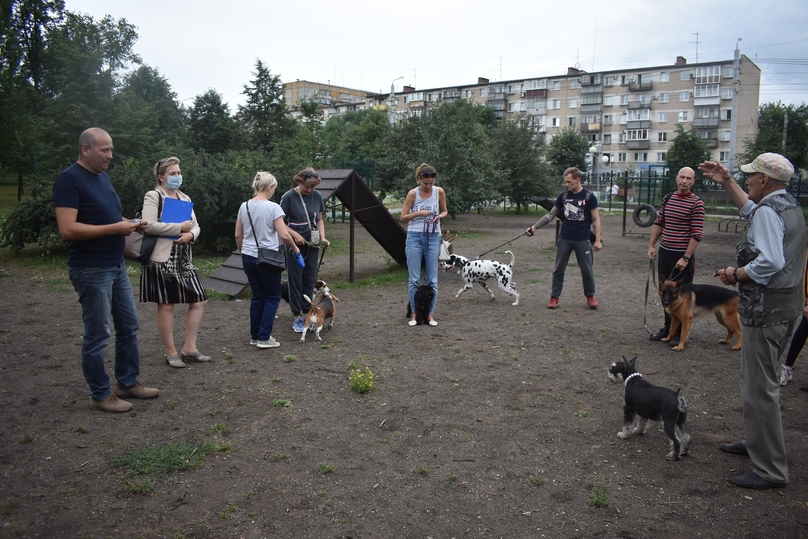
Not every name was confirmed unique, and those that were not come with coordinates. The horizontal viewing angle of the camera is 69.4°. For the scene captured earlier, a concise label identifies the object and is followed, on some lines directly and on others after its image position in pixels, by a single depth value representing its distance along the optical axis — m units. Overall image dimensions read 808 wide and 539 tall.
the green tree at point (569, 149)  45.66
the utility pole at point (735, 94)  44.53
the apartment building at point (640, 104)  68.31
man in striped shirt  6.58
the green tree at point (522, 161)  27.72
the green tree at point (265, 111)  39.16
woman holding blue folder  5.22
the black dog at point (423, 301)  7.56
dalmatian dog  8.95
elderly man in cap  3.51
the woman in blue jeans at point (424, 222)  7.31
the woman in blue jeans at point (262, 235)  6.20
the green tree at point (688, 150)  42.31
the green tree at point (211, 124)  37.81
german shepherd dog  6.48
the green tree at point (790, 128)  39.69
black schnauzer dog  3.93
